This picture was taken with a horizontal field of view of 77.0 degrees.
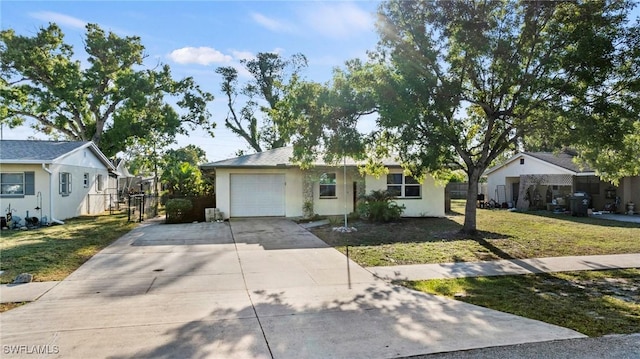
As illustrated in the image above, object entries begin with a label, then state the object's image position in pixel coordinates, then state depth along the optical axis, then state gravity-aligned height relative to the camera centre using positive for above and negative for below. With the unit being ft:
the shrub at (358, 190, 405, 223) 52.34 -2.63
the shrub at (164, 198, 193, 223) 53.98 -2.64
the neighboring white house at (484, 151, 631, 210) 70.79 +1.05
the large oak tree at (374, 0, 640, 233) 31.73 +10.04
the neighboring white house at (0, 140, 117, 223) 51.37 +1.60
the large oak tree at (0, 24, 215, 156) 79.71 +21.00
